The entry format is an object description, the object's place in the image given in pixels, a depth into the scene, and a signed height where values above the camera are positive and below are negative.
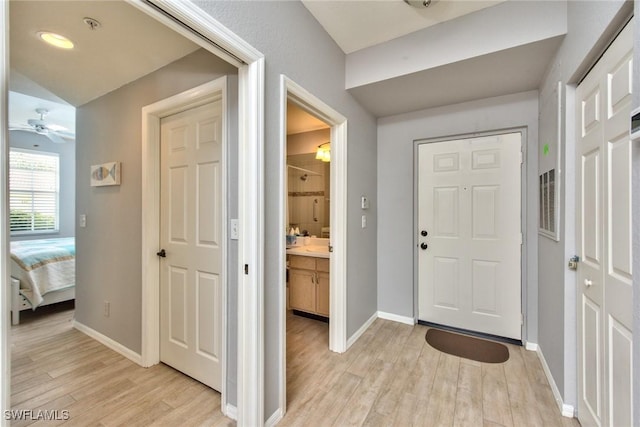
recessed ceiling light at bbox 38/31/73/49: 1.74 +1.17
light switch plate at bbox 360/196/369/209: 2.71 +0.12
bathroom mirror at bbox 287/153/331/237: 3.46 +0.27
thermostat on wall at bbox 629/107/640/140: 0.88 +0.30
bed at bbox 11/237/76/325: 2.91 -0.71
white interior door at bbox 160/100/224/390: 1.85 -0.21
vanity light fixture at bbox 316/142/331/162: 3.43 +0.79
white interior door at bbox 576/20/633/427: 1.08 -0.11
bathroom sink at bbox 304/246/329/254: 3.12 -0.43
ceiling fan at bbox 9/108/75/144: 3.59 +1.18
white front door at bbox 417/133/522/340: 2.51 -0.20
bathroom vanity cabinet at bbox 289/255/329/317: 2.92 -0.80
